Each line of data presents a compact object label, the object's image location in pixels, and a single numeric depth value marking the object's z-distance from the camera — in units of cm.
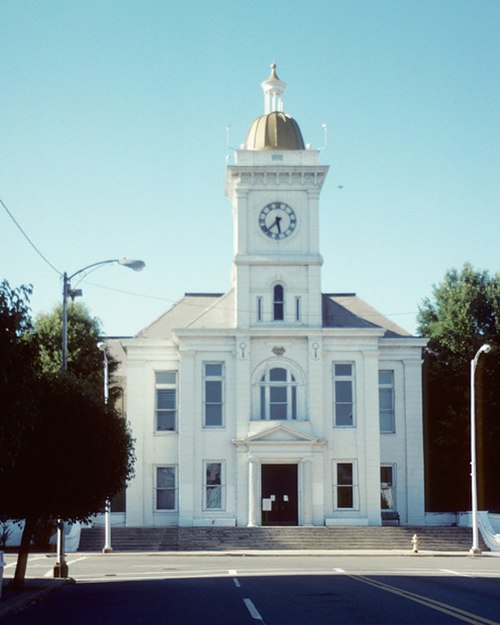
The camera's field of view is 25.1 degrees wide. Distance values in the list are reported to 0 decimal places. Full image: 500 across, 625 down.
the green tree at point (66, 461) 2545
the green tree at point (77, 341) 5669
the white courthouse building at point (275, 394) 5303
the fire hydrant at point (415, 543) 4644
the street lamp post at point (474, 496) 4566
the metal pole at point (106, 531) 4578
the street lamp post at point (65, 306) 2908
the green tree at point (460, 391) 5781
